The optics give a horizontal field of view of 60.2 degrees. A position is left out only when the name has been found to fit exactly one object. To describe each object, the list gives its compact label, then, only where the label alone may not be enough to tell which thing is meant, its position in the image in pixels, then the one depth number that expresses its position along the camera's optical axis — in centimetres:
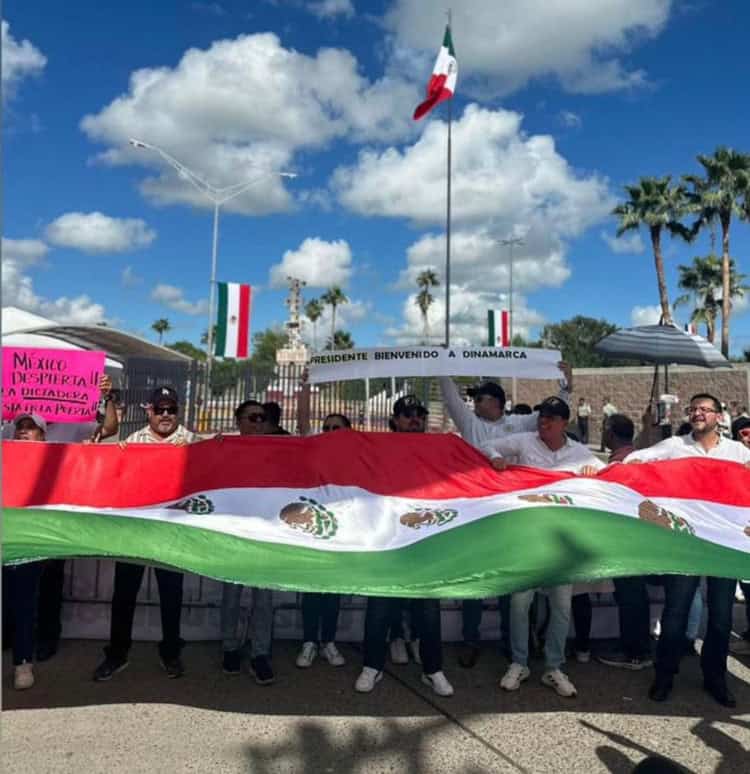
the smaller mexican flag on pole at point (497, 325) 2511
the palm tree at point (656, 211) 3588
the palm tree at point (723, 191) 3369
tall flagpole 1813
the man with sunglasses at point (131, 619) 435
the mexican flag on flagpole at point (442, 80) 1317
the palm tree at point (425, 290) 8856
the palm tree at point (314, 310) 9412
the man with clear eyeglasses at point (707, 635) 427
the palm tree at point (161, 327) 11350
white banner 573
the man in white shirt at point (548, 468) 438
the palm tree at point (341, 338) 7698
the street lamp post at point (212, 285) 1493
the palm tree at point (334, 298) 9394
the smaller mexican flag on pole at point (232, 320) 1848
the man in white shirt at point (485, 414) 566
